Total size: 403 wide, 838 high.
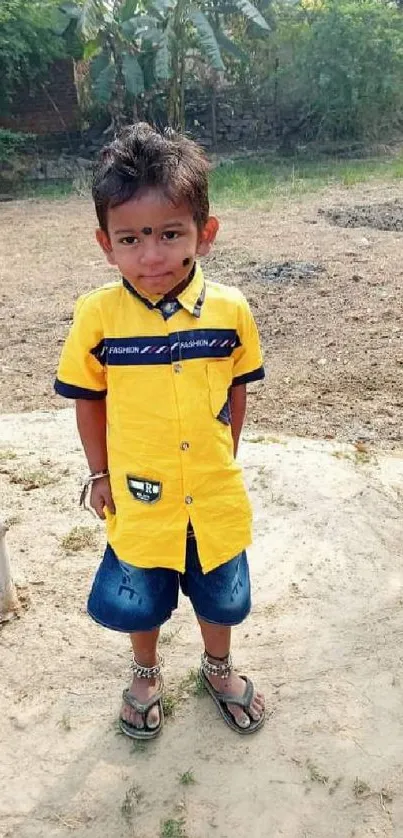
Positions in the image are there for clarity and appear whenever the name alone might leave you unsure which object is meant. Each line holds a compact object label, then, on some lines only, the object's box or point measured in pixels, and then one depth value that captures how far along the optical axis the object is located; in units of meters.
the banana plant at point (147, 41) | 13.59
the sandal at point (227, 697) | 1.96
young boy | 1.47
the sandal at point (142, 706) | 1.94
